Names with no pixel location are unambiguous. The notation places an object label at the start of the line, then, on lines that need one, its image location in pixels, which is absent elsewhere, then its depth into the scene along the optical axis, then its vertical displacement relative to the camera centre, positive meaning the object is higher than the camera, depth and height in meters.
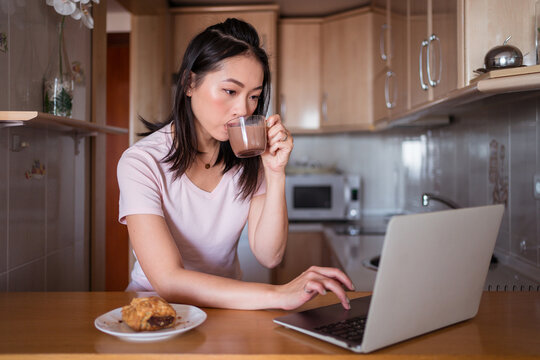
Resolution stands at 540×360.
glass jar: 1.51 +0.31
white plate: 0.81 -0.25
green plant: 1.52 +0.25
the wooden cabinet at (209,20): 3.27 +1.08
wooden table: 0.77 -0.27
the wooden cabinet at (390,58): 2.32 +0.68
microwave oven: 3.39 -0.11
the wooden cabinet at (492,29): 1.32 +0.42
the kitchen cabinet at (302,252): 3.19 -0.45
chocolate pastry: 0.83 -0.23
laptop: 0.73 -0.17
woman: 1.05 -0.01
